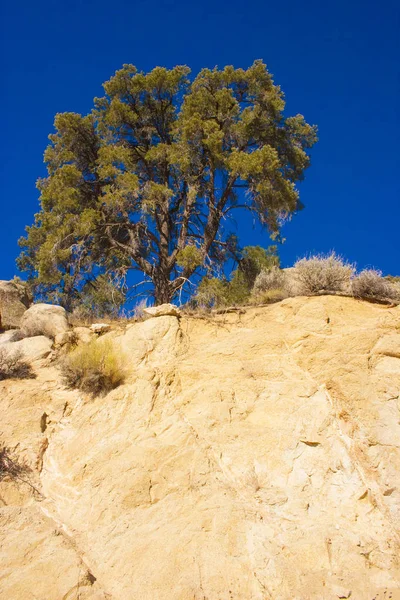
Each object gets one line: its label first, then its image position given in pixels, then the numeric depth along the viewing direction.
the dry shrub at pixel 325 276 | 8.83
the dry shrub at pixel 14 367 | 8.23
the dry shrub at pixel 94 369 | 7.61
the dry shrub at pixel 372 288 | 8.32
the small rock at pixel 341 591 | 4.64
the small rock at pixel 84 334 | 9.18
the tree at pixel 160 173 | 11.80
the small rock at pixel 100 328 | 9.29
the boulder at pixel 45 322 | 9.68
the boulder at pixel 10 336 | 9.63
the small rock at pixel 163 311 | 8.97
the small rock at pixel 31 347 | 8.85
